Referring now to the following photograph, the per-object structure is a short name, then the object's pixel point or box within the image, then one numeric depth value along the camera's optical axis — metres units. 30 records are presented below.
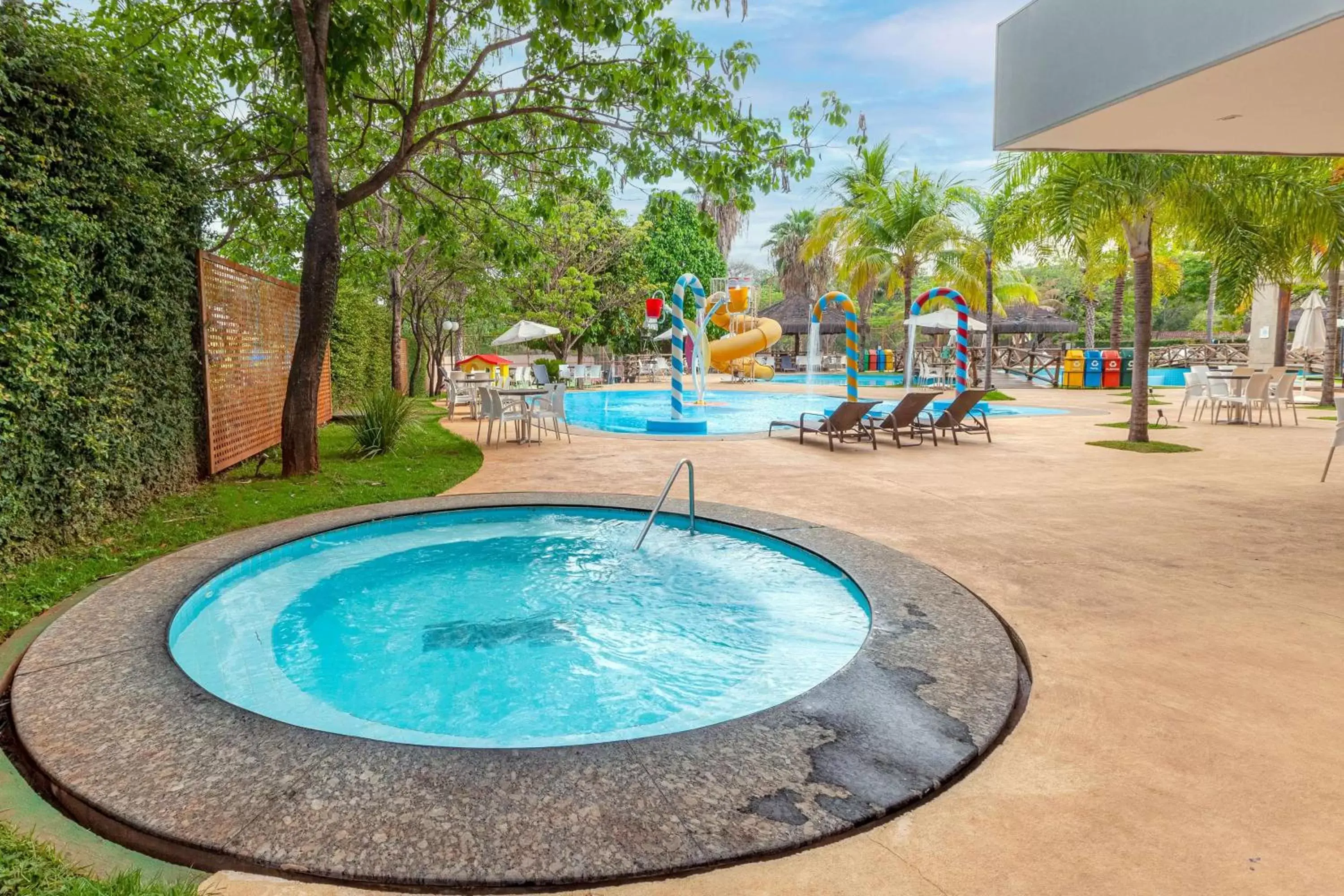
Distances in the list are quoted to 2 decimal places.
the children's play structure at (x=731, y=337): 22.25
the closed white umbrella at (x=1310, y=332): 19.62
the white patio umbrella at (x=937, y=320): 21.38
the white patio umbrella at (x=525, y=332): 21.31
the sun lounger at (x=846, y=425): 10.78
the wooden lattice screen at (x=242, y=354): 7.59
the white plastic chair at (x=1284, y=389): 14.31
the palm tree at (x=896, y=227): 22.17
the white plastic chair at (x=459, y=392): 15.47
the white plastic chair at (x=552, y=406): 11.60
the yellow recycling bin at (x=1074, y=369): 25.53
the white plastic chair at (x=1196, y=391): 14.61
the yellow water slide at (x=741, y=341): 29.50
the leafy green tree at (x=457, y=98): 7.76
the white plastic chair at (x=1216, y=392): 13.77
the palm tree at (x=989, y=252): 12.14
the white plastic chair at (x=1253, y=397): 13.47
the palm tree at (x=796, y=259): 48.88
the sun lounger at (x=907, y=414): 11.33
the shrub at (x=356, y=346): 15.06
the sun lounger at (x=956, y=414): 11.62
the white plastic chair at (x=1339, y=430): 7.36
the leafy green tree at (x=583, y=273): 25.97
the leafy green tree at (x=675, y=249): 34.09
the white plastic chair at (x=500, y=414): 11.18
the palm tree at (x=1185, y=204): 10.15
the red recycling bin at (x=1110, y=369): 24.91
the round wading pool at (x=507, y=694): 2.21
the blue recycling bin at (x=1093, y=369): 25.20
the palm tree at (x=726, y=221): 42.75
